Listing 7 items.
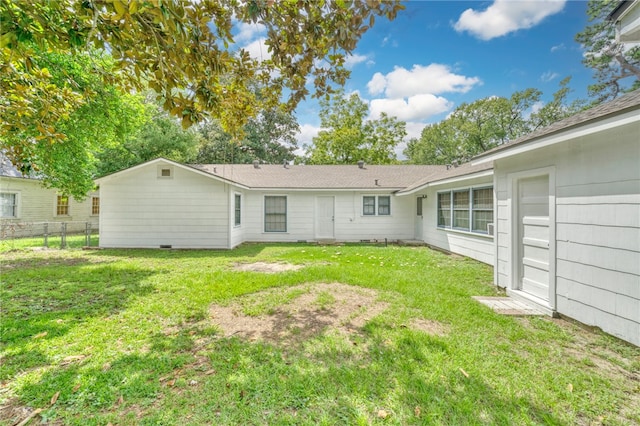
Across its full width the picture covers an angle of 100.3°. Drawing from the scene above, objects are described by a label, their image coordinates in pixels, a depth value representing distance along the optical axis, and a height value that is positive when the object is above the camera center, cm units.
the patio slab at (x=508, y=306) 399 -142
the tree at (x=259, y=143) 2519 +720
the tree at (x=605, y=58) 1599 +1004
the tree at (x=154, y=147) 1658 +452
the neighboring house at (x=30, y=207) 1292 +33
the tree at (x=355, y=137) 2462 +746
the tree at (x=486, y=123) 2432 +971
